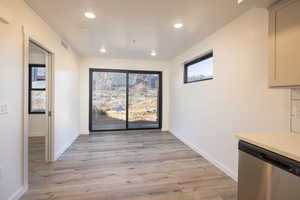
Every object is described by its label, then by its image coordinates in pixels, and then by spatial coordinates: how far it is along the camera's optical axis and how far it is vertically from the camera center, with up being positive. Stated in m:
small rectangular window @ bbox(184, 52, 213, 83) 3.31 +0.73
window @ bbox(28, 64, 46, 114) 4.61 +0.25
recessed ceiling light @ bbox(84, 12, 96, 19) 2.23 +1.23
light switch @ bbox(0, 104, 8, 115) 1.61 -0.11
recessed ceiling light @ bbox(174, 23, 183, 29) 2.56 +1.24
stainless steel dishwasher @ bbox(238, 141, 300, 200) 1.04 -0.58
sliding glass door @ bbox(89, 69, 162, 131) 5.13 +0.00
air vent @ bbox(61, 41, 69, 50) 3.24 +1.16
